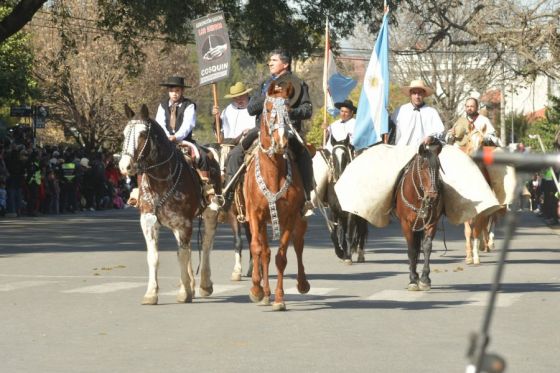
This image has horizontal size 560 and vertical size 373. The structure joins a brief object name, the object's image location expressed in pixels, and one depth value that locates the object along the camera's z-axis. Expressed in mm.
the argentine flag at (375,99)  19891
